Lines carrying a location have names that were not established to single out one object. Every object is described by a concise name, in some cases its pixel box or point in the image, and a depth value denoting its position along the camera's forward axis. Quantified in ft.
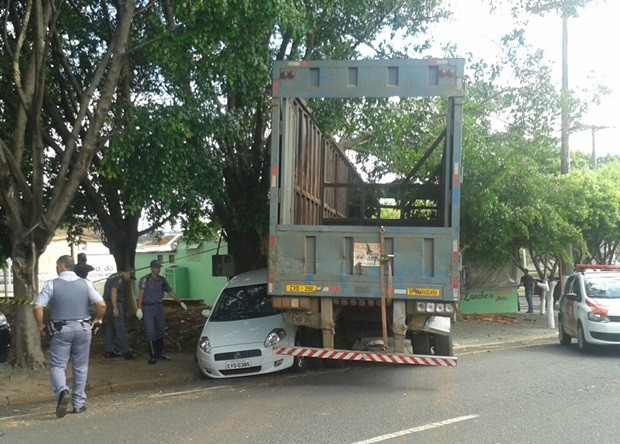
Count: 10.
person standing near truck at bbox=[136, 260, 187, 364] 40.01
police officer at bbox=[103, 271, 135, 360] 39.96
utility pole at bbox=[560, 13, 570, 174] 61.77
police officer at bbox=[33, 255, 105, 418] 26.40
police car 42.22
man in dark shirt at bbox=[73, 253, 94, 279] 34.12
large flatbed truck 30.73
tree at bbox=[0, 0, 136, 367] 34.78
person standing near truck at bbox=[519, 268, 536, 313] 84.84
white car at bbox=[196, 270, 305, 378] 34.91
